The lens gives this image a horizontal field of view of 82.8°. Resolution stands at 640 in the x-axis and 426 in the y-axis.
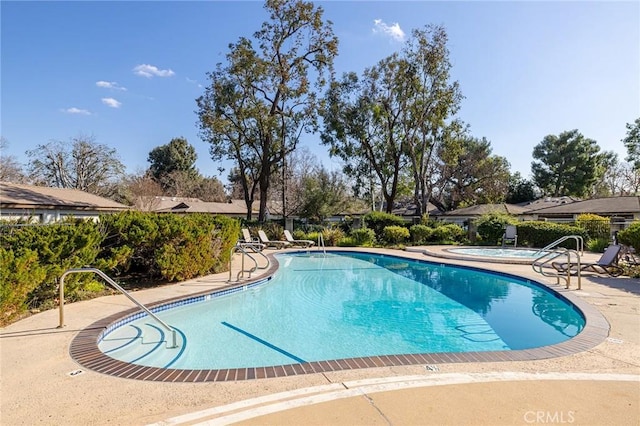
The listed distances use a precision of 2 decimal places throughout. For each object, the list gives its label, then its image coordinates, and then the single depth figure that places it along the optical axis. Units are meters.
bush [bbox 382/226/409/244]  21.34
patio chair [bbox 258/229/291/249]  18.40
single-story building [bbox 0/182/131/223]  16.44
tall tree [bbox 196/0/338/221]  25.11
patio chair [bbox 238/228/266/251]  16.73
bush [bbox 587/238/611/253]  16.55
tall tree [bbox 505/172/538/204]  42.75
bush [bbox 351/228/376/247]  21.11
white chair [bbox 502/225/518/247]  18.62
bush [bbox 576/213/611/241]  18.12
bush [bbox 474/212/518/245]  20.09
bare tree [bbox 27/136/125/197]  35.19
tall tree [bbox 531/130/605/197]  40.12
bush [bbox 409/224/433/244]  21.78
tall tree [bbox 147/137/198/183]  51.62
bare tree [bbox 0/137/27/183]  33.72
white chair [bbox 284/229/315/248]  19.87
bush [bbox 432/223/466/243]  22.00
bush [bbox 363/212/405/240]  22.86
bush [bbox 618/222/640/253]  10.74
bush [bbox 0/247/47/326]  5.27
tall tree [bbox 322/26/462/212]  25.55
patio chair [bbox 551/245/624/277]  10.20
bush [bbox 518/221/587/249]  17.78
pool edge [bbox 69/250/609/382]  3.79
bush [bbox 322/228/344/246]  21.22
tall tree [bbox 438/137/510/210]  39.53
